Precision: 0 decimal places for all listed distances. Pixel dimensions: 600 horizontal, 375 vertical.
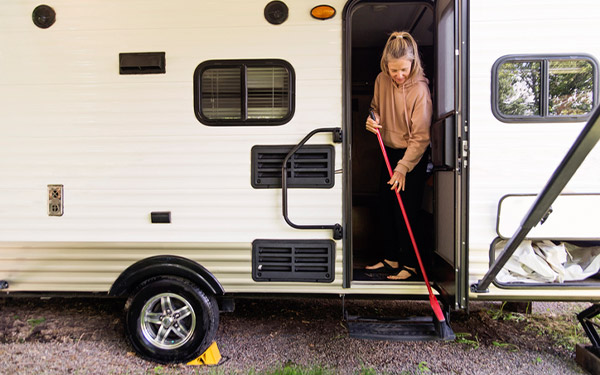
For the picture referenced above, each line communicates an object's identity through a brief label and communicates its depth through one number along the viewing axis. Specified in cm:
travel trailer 274
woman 301
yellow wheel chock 298
